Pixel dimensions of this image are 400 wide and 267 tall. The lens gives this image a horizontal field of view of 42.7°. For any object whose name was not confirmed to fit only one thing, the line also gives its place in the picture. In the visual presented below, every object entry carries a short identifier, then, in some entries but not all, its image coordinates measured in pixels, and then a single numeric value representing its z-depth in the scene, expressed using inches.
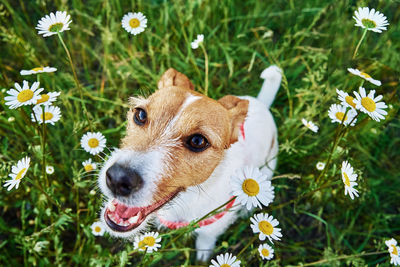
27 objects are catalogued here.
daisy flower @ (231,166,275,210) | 14.0
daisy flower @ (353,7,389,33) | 15.9
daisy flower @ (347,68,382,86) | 15.6
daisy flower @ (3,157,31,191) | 14.4
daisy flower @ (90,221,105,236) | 17.2
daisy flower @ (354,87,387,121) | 14.8
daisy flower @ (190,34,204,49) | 19.0
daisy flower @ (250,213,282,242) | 14.4
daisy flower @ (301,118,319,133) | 18.0
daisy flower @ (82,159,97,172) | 17.0
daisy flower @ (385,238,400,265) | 15.4
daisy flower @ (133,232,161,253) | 14.8
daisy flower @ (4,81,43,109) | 14.7
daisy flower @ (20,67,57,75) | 15.5
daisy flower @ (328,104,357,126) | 15.9
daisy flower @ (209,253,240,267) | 14.2
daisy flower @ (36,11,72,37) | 15.5
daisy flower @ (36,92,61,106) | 15.1
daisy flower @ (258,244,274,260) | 14.8
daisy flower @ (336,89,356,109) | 14.5
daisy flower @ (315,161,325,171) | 17.8
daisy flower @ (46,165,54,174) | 16.8
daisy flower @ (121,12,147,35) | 17.7
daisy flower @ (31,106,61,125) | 15.7
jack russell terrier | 15.1
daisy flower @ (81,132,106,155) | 16.6
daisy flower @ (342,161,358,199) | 14.7
